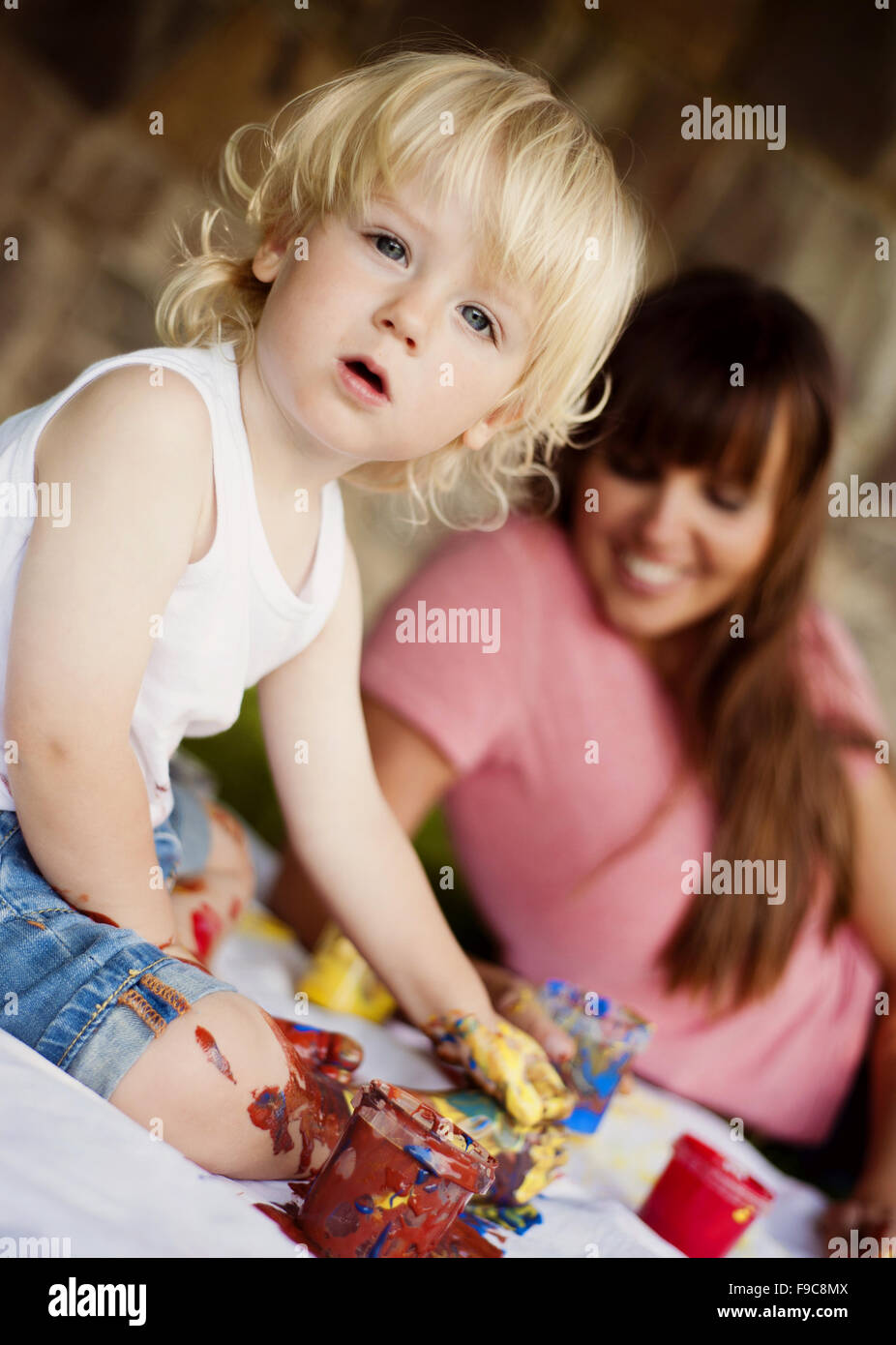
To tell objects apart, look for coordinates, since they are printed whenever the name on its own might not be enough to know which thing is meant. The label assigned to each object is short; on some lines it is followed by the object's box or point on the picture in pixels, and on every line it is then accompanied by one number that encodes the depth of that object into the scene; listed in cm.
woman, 127
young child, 70
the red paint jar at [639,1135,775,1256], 93
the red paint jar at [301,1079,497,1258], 67
